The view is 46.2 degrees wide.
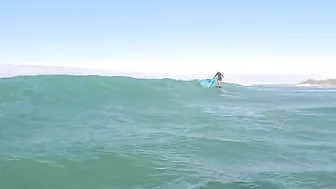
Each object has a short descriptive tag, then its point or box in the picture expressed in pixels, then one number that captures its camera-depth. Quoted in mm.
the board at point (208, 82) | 28891
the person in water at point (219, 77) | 28312
